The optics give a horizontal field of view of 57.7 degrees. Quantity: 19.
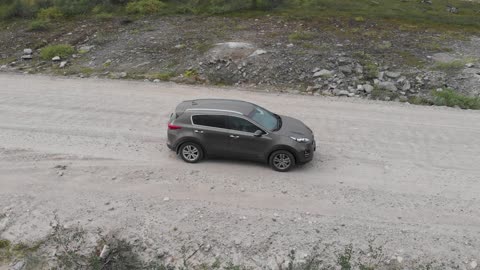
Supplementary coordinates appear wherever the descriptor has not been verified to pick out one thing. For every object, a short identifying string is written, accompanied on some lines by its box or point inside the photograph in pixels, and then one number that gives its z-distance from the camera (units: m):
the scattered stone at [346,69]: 21.14
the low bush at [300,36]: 25.69
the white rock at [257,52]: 22.95
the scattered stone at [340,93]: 19.38
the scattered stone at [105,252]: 9.08
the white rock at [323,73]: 20.80
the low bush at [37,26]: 29.00
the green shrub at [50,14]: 31.27
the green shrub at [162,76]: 21.30
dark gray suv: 12.20
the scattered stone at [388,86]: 19.72
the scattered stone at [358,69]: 21.19
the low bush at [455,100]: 18.27
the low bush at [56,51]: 24.33
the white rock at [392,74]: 20.92
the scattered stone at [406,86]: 19.86
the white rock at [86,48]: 25.02
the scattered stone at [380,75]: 20.64
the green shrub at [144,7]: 32.12
